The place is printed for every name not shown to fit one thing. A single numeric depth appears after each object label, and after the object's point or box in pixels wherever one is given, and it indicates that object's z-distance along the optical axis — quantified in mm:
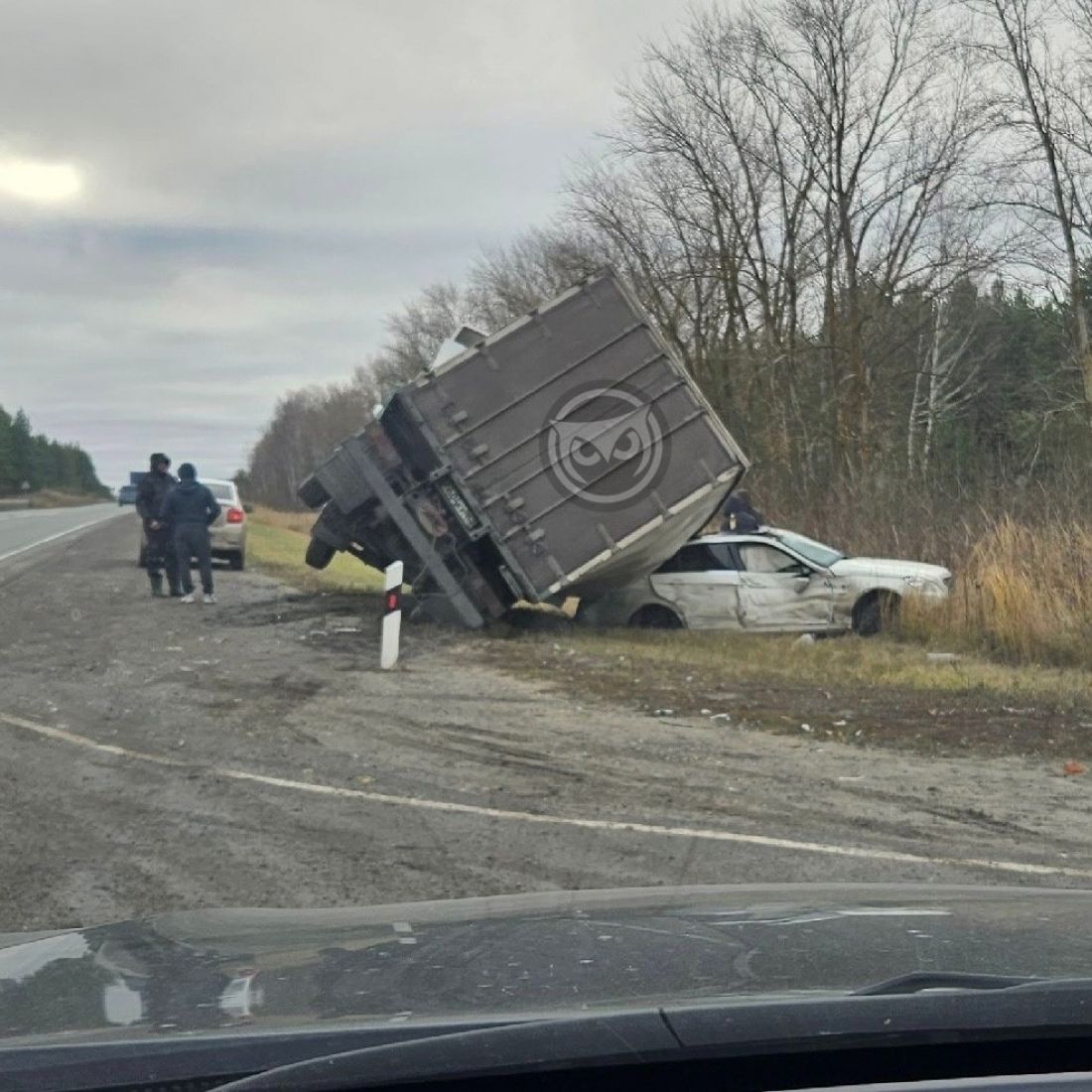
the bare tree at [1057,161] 27703
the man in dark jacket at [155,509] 20125
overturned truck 15586
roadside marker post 13953
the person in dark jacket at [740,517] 19719
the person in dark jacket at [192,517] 18828
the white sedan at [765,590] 16875
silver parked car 27125
